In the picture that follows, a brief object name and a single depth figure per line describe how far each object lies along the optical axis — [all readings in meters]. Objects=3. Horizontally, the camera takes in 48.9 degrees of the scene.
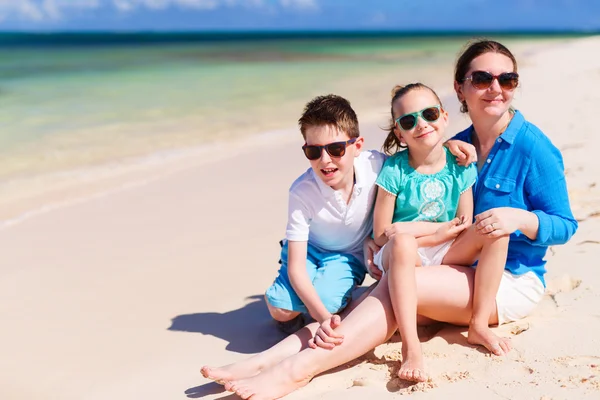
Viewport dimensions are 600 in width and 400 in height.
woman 2.72
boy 3.05
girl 2.95
